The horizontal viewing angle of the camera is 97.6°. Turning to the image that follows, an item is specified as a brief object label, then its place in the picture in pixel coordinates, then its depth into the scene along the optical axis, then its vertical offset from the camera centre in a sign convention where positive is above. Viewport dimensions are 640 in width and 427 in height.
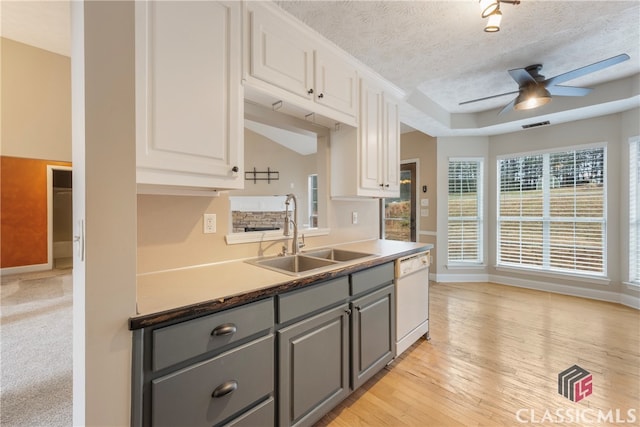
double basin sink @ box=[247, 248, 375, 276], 1.92 -0.36
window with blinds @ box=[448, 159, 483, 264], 4.89 -0.03
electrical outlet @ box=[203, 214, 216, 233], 1.74 -0.07
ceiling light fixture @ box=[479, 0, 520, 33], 1.65 +1.21
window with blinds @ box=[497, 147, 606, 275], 3.94 +0.01
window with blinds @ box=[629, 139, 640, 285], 3.56 -0.01
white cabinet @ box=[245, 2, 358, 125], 1.63 +0.97
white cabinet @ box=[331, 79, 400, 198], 2.43 +0.55
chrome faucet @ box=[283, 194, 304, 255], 2.10 -0.09
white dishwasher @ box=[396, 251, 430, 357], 2.26 -0.77
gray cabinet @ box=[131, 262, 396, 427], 1.00 -0.67
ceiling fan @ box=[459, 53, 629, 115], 2.66 +1.22
